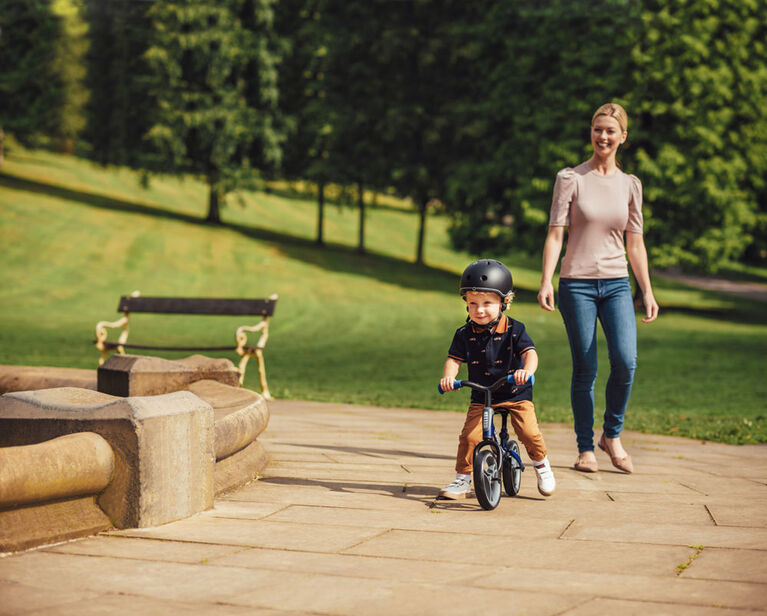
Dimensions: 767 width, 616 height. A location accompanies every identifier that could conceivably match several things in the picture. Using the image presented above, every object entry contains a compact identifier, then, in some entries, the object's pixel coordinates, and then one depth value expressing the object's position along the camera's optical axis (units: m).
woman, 6.26
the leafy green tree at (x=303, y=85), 42.53
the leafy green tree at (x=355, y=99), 40.94
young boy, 5.24
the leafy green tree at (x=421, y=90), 40.38
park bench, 11.93
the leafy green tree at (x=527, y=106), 33.25
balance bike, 4.99
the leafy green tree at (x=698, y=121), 32.03
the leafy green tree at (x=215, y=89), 40.25
